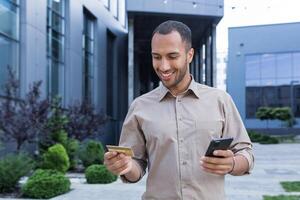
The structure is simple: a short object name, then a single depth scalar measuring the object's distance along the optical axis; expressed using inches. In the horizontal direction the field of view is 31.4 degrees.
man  87.2
